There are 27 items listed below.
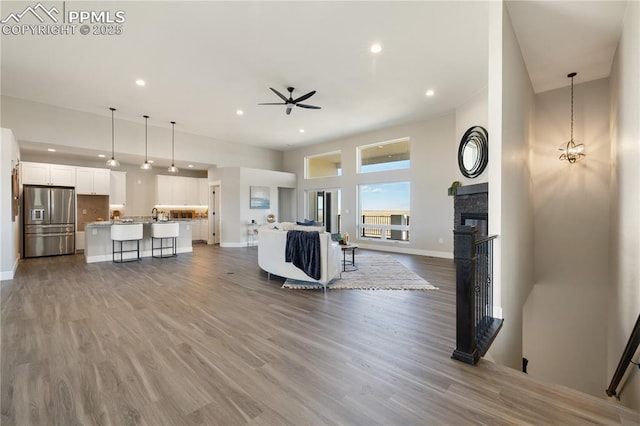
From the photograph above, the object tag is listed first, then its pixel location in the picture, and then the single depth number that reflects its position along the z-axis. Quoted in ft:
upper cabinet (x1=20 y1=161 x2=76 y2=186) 21.40
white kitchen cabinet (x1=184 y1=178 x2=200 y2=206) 32.17
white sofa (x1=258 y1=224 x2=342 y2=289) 13.23
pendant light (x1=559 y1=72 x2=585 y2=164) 14.88
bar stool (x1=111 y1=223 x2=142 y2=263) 19.52
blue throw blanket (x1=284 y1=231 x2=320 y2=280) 13.23
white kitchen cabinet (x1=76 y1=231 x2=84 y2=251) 24.25
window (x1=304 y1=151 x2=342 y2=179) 32.02
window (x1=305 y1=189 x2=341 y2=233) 30.63
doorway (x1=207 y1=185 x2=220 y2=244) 30.99
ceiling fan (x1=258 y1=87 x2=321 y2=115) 16.08
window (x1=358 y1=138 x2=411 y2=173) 25.18
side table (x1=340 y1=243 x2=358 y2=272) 16.09
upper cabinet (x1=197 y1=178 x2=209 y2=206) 32.60
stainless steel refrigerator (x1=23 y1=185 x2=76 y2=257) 21.15
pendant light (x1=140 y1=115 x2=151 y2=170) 23.36
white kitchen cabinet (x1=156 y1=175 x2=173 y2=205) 29.76
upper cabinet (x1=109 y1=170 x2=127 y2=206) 26.61
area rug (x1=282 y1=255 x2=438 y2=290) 13.58
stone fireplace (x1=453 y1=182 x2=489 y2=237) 14.59
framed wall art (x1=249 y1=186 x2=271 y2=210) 30.47
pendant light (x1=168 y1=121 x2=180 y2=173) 25.20
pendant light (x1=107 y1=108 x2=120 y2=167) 19.35
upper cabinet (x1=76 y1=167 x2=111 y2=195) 24.09
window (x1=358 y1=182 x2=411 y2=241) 25.14
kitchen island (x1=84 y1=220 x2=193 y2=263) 19.88
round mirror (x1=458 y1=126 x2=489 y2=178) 17.34
